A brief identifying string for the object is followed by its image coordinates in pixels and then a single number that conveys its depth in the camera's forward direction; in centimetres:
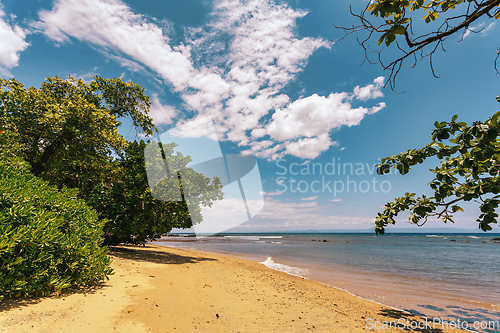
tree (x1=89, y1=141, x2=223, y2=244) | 1284
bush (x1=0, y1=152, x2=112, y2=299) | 329
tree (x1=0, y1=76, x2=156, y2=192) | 896
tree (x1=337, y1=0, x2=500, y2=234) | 235
